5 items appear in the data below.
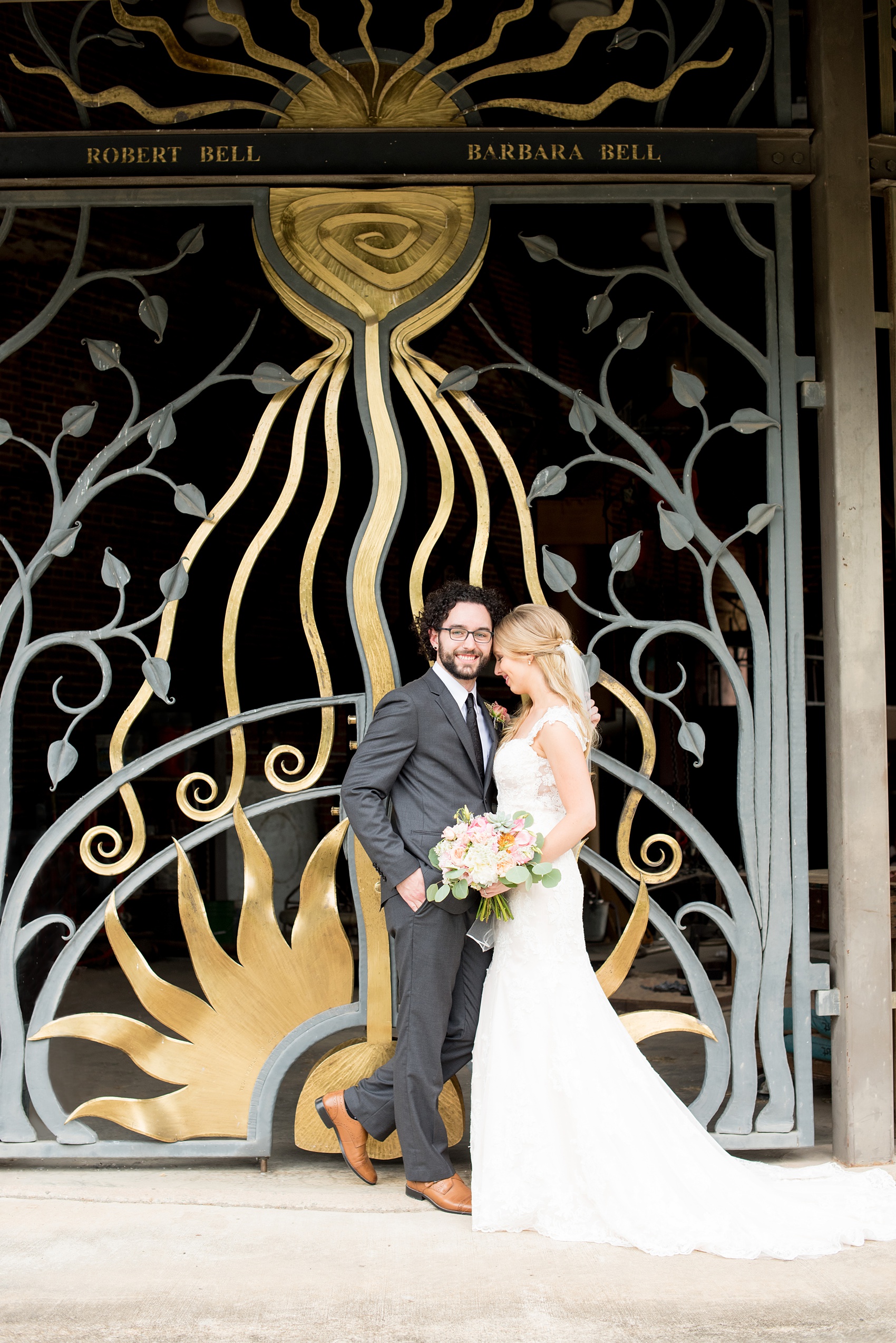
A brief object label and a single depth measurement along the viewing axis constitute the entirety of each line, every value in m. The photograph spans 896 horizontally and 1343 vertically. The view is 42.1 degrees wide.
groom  3.70
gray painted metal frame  4.03
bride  3.37
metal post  3.98
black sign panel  4.18
